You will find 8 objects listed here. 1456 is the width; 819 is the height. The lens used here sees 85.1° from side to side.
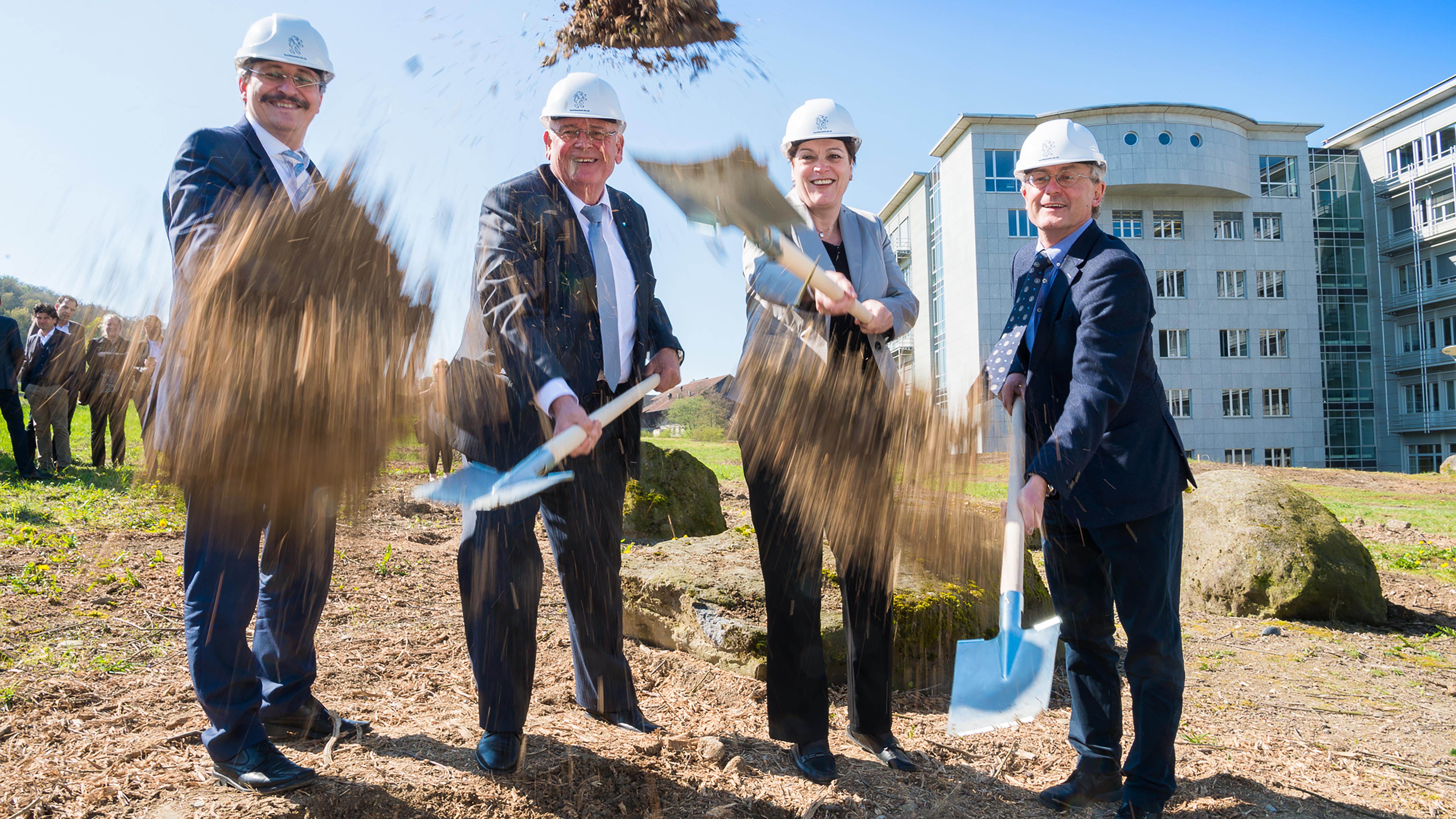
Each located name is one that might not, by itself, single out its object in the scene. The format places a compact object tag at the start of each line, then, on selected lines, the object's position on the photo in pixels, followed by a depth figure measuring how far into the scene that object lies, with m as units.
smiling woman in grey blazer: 2.71
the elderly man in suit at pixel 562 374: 2.45
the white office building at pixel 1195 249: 27.94
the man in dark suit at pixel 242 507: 2.25
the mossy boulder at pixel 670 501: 7.12
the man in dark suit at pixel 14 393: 8.53
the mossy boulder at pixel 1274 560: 5.05
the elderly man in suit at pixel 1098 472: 2.40
